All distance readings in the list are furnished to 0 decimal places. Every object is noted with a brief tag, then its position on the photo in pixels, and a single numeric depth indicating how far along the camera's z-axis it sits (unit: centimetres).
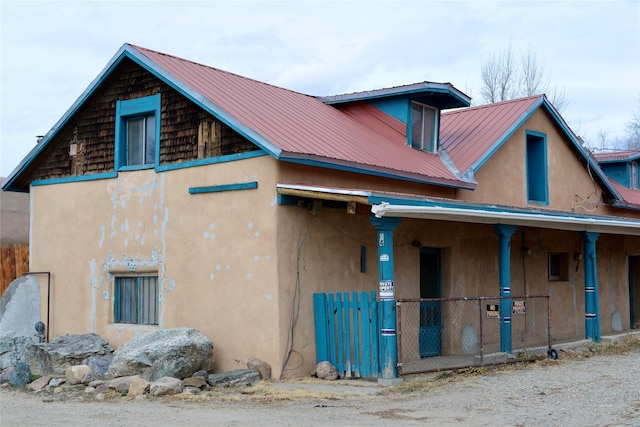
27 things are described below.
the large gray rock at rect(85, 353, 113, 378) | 1273
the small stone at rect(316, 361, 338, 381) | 1219
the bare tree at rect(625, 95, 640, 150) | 4549
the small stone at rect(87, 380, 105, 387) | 1193
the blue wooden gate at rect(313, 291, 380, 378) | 1183
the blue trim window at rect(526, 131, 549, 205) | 1930
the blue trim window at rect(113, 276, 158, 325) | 1448
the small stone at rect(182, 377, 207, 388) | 1150
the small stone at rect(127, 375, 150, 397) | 1118
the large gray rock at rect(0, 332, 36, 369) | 1415
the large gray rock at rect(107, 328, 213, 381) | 1189
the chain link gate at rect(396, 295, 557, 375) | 1355
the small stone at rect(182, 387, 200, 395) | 1119
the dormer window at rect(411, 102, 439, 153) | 1722
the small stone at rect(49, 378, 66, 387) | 1235
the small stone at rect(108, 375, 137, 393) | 1145
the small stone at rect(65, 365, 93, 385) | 1225
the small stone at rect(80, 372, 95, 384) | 1225
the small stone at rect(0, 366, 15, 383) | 1305
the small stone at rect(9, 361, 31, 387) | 1264
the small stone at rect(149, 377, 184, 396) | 1109
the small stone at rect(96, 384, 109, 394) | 1159
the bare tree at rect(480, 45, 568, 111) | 3775
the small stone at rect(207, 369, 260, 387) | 1180
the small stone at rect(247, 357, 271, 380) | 1216
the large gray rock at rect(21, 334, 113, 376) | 1322
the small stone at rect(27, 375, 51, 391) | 1229
